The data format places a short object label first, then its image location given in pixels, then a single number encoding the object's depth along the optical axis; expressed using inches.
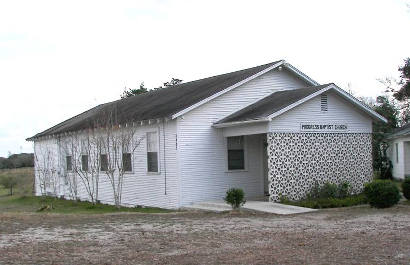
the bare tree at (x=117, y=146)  898.1
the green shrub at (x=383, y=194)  712.4
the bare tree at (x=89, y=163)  985.5
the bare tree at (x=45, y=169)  1251.2
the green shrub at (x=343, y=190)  825.1
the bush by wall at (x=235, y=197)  714.8
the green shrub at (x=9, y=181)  1497.3
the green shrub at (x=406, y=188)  783.1
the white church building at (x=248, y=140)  802.2
